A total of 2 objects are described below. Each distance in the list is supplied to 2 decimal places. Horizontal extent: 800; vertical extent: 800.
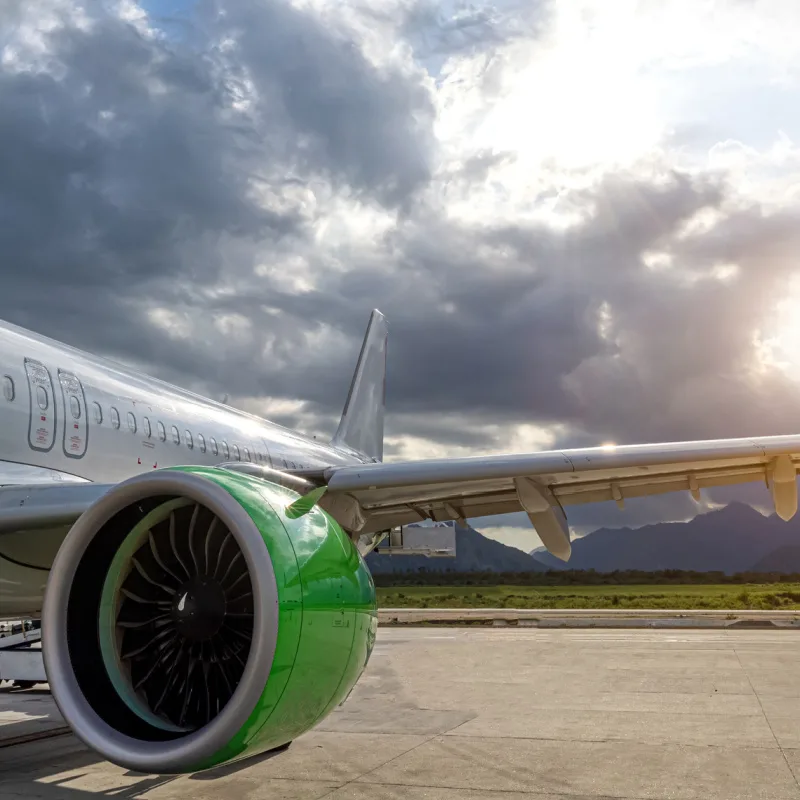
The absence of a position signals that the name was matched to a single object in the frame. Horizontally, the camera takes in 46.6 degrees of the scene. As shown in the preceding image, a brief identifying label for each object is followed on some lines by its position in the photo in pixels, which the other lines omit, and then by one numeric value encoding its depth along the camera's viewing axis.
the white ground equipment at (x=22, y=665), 9.27
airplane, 4.27
